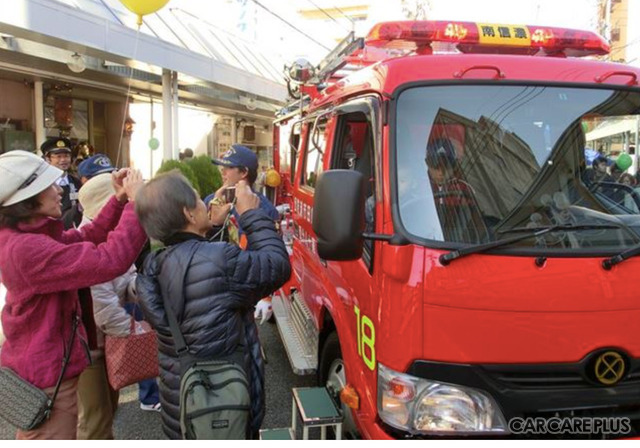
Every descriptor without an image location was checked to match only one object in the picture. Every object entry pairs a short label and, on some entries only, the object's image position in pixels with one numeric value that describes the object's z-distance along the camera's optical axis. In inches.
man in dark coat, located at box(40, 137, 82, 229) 208.2
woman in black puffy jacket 77.7
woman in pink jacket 79.5
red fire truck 78.7
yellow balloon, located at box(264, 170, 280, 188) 260.5
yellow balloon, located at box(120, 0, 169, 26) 190.9
